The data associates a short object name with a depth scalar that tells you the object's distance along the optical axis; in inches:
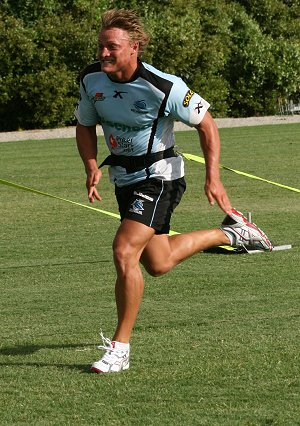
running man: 532.1
